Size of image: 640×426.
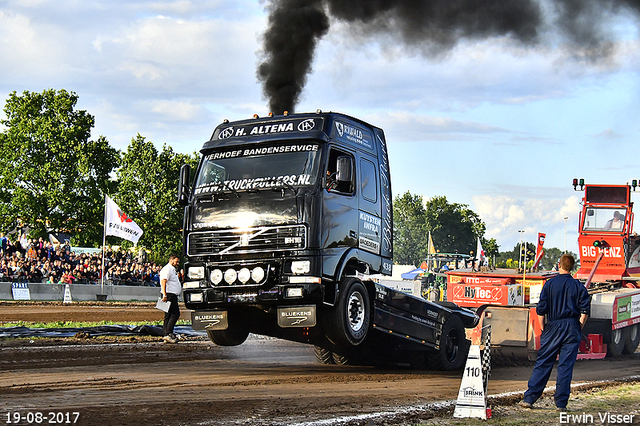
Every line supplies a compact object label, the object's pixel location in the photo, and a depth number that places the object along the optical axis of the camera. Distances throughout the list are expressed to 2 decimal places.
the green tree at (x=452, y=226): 109.25
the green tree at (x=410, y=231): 109.62
